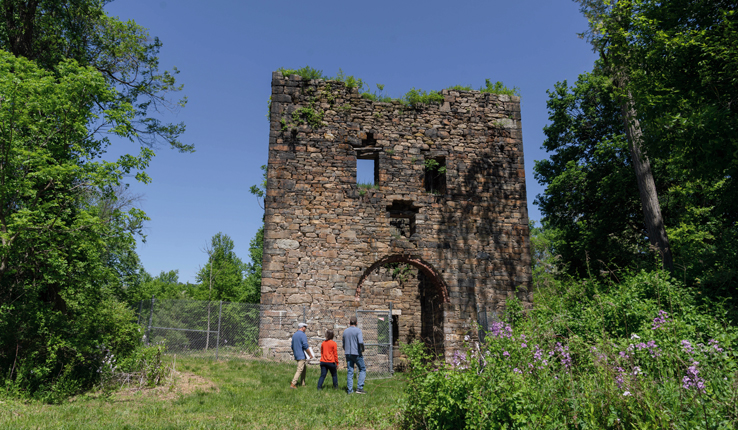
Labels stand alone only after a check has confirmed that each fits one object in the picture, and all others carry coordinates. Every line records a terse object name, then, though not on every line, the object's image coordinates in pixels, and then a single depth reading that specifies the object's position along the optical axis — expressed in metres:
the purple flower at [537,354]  4.65
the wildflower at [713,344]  4.05
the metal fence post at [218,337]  11.11
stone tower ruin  11.65
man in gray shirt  8.38
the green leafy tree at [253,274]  32.47
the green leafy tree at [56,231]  7.49
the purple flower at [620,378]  3.85
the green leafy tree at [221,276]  32.00
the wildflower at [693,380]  3.46
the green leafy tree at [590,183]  16.19
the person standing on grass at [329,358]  8.54
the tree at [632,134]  11.02
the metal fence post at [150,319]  11.29
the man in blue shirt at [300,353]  8.49
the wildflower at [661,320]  5.06
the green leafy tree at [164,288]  36.41
